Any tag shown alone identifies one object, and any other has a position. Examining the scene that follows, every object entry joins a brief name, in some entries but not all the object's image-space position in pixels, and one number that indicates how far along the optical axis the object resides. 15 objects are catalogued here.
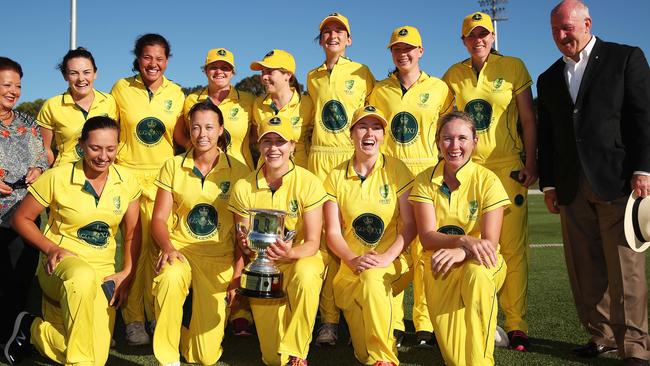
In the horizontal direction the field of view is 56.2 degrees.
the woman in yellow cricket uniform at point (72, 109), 5.32
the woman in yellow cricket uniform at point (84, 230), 4.21
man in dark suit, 4.35
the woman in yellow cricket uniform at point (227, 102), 5.75
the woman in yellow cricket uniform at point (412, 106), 5.38
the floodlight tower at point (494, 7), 49.50
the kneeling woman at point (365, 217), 4.39
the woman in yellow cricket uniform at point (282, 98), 5.64
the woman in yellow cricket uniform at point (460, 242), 3.92
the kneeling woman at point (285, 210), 4.30
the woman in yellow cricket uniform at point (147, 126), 5.30
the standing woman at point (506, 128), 5.05
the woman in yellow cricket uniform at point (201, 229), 4.52
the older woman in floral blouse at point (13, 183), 4.84
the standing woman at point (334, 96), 5.62
